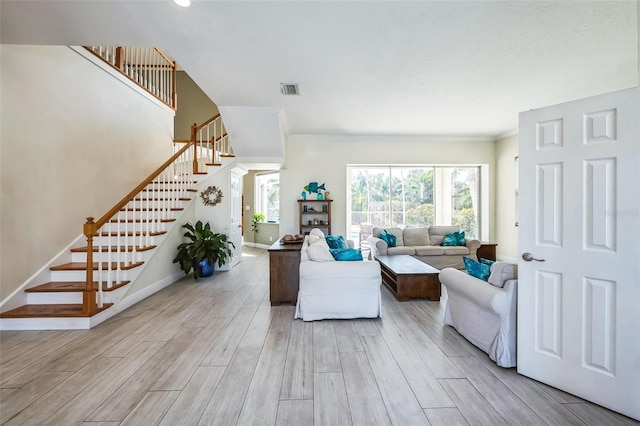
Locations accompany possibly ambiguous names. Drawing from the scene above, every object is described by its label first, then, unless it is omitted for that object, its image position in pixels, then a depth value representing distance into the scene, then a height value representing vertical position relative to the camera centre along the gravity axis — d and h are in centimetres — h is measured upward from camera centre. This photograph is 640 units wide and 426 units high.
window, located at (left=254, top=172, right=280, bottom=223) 912 +57
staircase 300 -69
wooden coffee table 386 -97
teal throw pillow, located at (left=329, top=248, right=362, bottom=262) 338 -50
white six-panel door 170 -22
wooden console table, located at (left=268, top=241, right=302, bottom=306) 371 -82
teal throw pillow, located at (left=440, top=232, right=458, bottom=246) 594 -55
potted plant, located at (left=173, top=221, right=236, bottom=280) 500 -69
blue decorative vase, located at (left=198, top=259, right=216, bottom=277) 515 -102
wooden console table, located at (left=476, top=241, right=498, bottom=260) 607 -78
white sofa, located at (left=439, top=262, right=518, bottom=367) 222 -83
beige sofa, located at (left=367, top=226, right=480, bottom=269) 565 -68
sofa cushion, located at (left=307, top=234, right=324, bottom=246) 385 -36
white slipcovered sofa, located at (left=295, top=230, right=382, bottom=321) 316 -86
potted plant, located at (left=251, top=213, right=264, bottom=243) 901 -25
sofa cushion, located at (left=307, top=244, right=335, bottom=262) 324 -47
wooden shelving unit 650 -3
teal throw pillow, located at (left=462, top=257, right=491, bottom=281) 258 -52
